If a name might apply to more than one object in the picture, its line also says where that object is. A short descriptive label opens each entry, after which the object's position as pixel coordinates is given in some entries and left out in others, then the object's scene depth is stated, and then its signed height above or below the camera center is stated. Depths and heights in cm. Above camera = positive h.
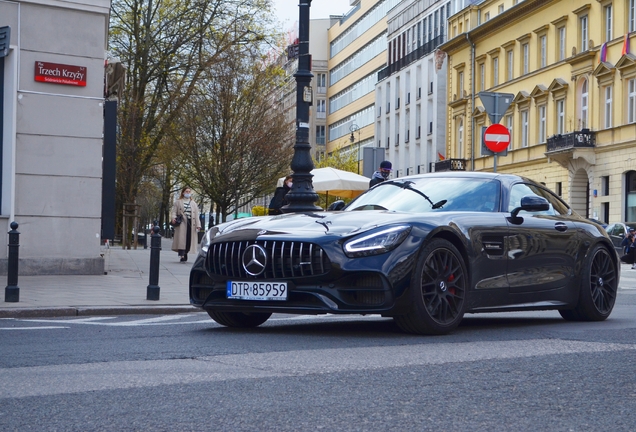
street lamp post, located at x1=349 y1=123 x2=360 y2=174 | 10144 +985
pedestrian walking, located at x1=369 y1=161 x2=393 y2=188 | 1827 +103
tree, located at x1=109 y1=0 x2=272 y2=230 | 4119 +696
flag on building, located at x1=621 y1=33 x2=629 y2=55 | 4953 +874
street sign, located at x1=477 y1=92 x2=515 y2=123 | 2022 +244
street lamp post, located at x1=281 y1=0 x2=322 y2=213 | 1688 +148
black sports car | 805 -18
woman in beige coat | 2497 +16
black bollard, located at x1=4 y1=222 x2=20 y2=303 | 1205 -49
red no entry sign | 2005 +181
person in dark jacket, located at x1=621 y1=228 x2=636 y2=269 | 4046 -27
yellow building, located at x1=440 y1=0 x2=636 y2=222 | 5059 +758
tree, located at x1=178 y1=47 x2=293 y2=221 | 4459 +399
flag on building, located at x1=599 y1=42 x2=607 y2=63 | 5178 +869
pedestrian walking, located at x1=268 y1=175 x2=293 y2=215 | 2113 +64
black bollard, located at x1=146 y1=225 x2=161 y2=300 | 1296 -50
